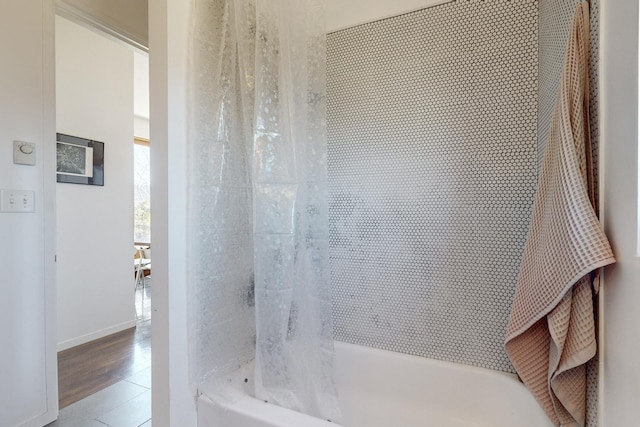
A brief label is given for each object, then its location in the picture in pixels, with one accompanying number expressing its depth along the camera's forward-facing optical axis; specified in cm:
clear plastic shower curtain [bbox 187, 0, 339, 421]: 110
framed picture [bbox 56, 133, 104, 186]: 249
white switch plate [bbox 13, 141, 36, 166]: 148
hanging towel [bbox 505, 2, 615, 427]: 71
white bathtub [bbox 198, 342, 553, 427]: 105
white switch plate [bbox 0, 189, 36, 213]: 143
